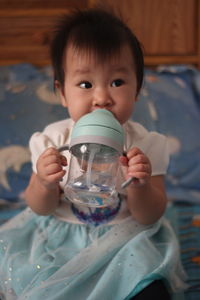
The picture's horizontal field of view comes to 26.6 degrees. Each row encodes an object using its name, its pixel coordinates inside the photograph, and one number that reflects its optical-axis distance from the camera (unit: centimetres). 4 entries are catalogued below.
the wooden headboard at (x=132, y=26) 163
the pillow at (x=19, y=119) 123
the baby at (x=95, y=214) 71
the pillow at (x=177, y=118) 127
